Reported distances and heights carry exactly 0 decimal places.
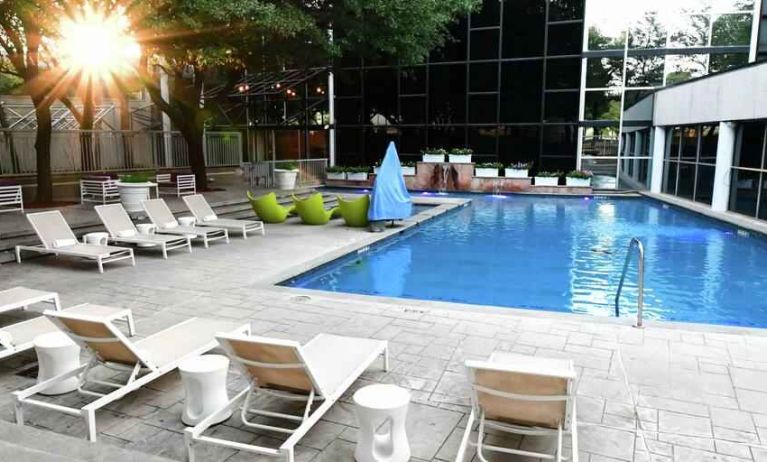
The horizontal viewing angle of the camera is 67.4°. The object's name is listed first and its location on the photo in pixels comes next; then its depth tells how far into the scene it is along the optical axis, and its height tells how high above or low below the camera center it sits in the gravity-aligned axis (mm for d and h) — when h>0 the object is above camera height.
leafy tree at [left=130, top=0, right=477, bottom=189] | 11188 +2702
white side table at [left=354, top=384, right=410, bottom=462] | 3287 -1574
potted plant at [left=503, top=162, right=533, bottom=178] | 21719 -610
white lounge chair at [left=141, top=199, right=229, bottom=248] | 10703 -1393
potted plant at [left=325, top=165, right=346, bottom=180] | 23766 -767
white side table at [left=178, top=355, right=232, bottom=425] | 3820 -1574
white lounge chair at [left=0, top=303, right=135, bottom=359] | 4691 -1551
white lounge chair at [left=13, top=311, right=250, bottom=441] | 3859 -1547
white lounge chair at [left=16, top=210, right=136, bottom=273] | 8727 -1474
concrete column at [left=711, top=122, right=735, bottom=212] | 15078 -239
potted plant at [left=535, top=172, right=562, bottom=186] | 21250 -882
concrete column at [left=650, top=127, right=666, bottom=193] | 20730 -55
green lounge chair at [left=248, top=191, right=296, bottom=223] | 13734 -1322
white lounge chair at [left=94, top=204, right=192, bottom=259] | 9766 -1431
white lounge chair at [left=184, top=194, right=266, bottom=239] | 11727 -1397
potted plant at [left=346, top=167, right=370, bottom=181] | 23500 -784
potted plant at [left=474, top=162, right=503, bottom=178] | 22094 -588
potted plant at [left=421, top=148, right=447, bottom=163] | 22594 -32
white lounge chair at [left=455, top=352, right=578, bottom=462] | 3113 -1399
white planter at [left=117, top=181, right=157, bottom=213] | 13234 -955
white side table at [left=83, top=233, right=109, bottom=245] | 9656 -1443
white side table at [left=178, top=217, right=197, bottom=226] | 11336 -1335
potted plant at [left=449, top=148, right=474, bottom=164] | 22312 -65
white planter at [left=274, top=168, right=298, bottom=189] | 19750 -845
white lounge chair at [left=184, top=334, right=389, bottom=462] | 3387 -1566
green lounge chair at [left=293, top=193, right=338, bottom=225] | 13505 -1337
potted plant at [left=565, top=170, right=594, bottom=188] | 20922 -863
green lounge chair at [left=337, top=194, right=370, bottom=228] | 13133 -1276
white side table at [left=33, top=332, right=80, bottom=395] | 4277 -1546
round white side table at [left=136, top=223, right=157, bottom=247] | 10430 -1400
